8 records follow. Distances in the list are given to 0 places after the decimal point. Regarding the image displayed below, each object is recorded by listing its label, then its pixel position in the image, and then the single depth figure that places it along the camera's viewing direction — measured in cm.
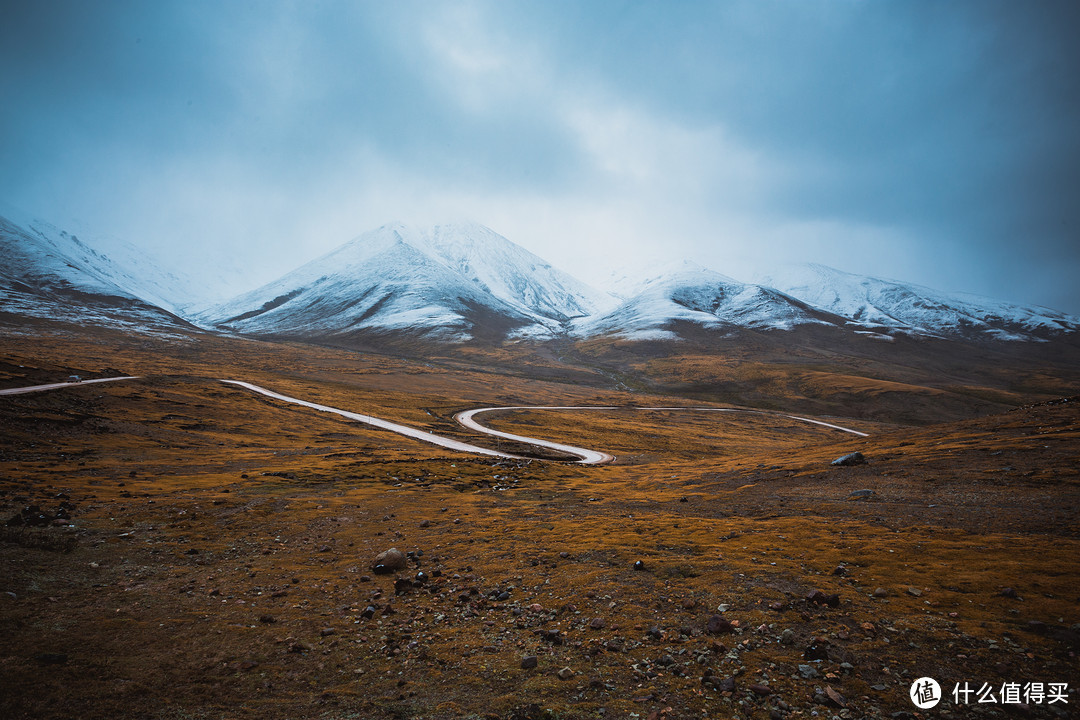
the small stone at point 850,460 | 3484
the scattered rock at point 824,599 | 1245
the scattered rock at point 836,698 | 876
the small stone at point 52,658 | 992
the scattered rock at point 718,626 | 1160
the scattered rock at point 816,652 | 1023
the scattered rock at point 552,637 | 1191
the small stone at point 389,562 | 1691
